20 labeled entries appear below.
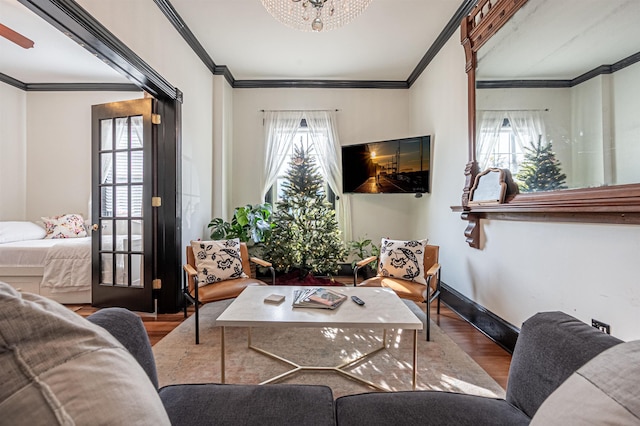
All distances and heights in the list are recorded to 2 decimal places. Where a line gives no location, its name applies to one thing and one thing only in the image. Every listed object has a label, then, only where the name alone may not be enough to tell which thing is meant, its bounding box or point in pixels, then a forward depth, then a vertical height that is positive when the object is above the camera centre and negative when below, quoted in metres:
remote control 2.04 -0.62
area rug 1.90 -1.09
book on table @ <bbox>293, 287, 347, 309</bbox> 2.00 -0.62
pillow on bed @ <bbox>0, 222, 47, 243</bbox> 3.75 -0.22
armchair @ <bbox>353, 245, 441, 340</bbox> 2.58 -0.69
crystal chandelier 2.07 +1.62
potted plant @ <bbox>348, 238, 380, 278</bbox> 4.30 -0.57
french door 3.05 +0.12
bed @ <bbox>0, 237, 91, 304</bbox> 3.30 -0.62
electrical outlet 1.53 -0.61
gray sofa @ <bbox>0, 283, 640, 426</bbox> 0.50 -0.40
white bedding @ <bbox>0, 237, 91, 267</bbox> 3.29 -0.45
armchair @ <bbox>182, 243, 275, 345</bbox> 2.54 -0.69
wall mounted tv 3.83 +0.68
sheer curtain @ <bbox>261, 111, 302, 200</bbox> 4.59 +1.23
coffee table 1.76 -0.65
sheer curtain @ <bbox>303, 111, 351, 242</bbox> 4.60 +1.09
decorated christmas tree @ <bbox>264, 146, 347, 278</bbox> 3.82 -0.23
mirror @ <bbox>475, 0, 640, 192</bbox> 1.42 +0.73
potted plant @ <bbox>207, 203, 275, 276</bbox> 3.93 -0.16
